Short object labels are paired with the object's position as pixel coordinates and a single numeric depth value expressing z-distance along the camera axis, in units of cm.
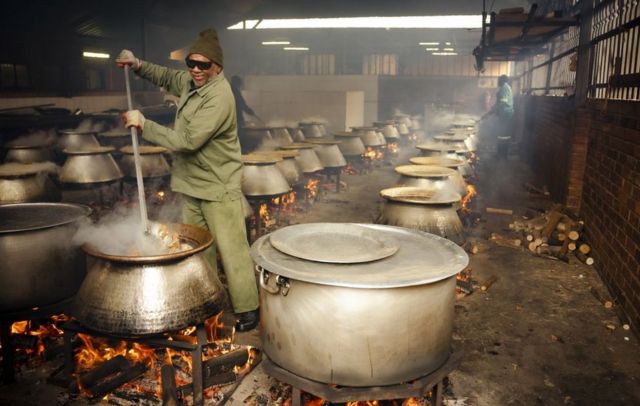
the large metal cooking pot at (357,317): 231
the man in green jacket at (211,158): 356
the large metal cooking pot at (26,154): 713
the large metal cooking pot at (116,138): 898
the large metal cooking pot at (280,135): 1086
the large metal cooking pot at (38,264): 307
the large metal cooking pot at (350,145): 1091
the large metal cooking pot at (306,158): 845
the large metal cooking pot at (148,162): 734
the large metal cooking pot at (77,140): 812
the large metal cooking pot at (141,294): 264
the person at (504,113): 1482
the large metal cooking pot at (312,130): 1227
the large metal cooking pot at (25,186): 474
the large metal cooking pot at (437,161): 670
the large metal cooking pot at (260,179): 615
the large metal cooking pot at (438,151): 795
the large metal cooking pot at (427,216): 427
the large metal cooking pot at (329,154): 935
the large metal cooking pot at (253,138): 1085
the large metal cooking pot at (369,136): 1224
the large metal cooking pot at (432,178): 536
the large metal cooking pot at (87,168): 642
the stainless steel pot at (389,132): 1416
